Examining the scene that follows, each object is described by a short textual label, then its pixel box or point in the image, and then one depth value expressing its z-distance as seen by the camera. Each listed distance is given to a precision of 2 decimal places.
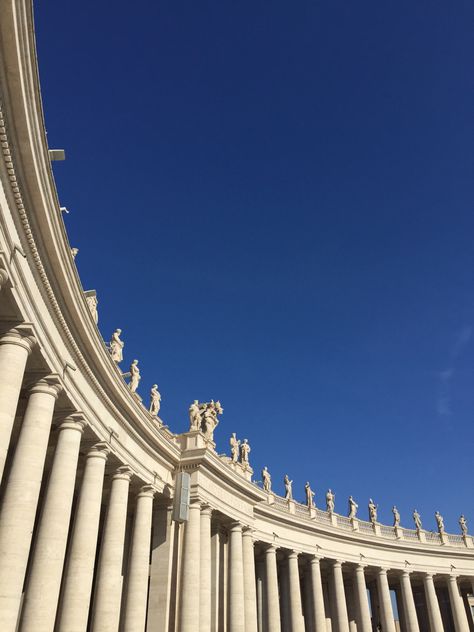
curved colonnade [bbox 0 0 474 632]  22.12
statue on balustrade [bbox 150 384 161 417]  47.00
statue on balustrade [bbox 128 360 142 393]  42.60
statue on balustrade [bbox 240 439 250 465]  63.17
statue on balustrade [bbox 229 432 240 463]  61.12
